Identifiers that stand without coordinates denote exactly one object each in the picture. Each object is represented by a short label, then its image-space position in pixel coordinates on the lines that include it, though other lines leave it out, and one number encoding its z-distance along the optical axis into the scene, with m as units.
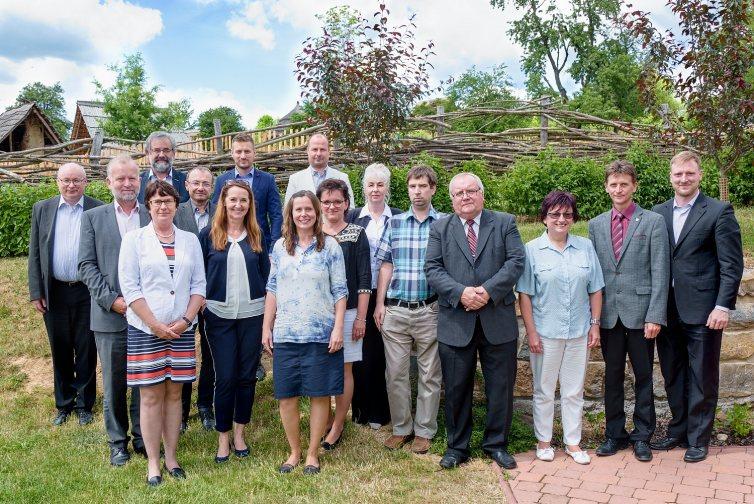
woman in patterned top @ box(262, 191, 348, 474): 3.99
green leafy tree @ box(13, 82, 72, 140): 62.76
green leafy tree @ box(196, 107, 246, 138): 38.00
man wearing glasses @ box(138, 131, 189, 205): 4.94
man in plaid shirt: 4.29
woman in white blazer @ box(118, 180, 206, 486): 3.81
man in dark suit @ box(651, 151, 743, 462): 4.09
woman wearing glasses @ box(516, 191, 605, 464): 4.16
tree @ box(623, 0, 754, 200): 6.04
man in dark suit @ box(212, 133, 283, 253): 5.24
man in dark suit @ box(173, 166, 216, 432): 4.82
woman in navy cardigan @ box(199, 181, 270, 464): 4.11
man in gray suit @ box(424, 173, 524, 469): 4.05
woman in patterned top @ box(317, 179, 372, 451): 4.24
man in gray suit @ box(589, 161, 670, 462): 4.17
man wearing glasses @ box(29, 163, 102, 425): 4.85
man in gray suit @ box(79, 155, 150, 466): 4.18
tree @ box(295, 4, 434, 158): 6.90
